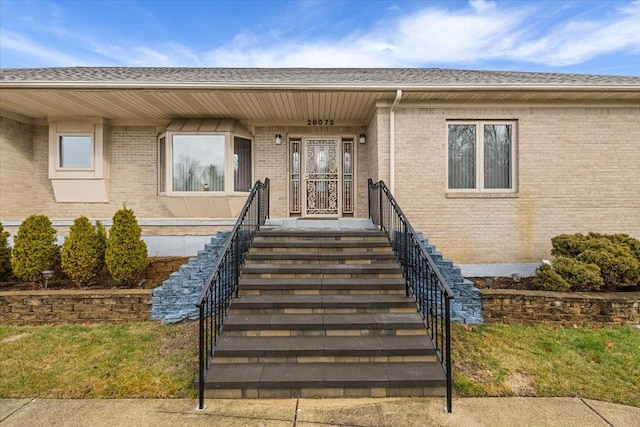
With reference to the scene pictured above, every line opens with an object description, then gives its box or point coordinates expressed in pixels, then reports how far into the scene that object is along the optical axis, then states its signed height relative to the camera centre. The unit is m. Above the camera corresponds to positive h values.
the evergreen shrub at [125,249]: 5.63 -0.62
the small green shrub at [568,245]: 5.91 -0.56
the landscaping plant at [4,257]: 5.87 -0.78
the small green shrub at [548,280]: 5.35 -1.09
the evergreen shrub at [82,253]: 5.61 -0.68
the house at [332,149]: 6.55 +1.46
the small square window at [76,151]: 7.93 +1.49
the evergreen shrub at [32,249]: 5.62 -0.62
